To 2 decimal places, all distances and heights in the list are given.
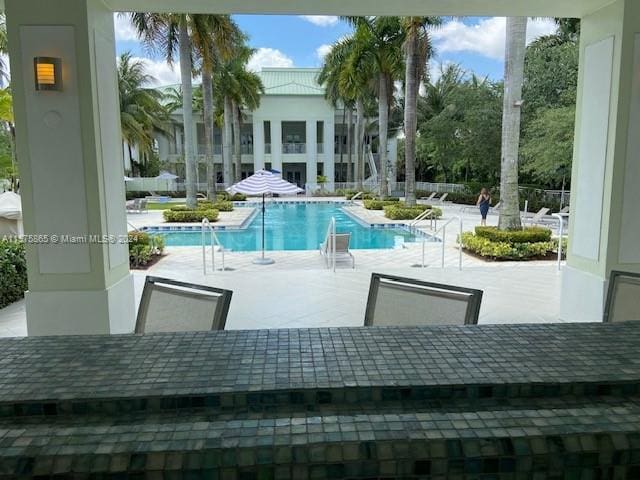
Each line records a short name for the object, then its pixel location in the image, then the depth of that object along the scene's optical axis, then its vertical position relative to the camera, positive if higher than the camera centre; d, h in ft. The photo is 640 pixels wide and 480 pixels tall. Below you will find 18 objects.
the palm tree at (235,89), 87.86 +15.64
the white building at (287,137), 111.96 +8.82
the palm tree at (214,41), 47.34 +13.16
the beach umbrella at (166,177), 99.50 -0.60
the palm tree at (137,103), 89.76 +13.99
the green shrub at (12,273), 18.48 -3.79
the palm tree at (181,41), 44.11 +12.88
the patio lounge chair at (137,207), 70.43 -4.79
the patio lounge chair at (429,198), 85.61 -4.53
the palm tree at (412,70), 49.32 +11.09
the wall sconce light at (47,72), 11.97 +2.51
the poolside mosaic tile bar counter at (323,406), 3.02 -1.70
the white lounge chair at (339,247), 28.18 -4.39
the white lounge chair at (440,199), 82.02 -4.61
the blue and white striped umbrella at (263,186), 36.24 -0.92
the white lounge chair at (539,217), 51.42 -4.71
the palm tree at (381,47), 62.59 +16.71
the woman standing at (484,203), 46.60 -2.88
